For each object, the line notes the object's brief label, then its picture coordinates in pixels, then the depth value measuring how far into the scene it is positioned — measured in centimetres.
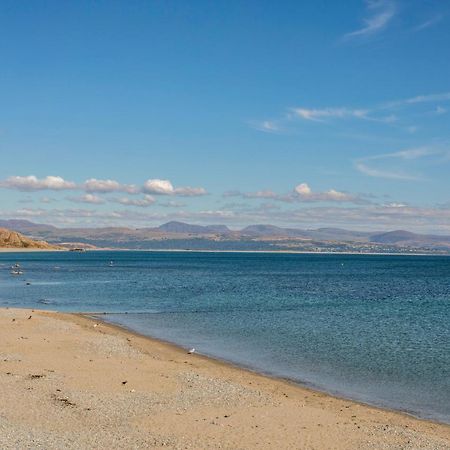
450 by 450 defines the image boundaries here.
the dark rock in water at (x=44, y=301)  6744
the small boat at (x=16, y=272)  12575
